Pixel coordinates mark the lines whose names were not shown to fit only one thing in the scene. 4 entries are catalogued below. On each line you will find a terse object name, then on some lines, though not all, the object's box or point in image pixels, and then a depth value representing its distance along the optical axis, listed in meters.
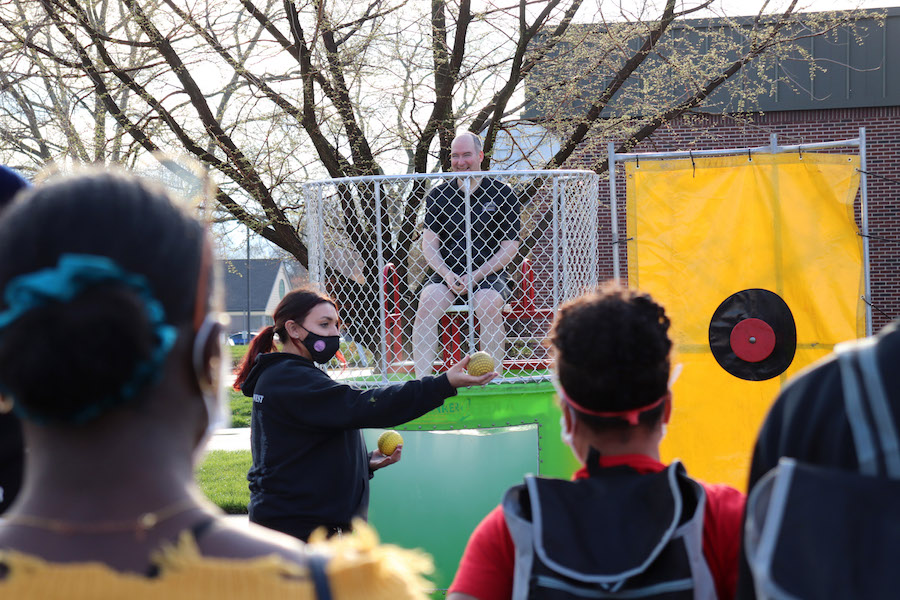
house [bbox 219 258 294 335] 65.78
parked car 54.77
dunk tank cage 5.36
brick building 15.31
